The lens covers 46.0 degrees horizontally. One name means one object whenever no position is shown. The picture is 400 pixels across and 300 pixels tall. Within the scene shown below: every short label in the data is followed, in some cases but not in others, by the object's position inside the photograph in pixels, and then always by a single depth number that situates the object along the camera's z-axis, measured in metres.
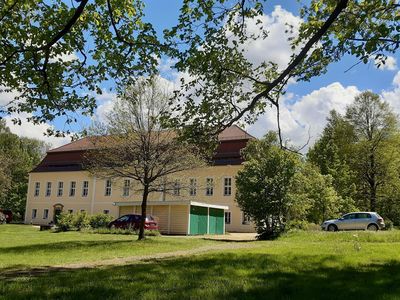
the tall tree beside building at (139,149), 23.94
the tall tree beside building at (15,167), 57.84
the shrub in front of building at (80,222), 38.06
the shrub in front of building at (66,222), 37.72
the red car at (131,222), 34.79
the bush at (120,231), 32.06
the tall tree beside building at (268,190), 26.95
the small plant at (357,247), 14.07
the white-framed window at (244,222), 45.05
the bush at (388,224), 39.67
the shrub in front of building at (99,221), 38.72
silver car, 32.25
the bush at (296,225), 27.17
